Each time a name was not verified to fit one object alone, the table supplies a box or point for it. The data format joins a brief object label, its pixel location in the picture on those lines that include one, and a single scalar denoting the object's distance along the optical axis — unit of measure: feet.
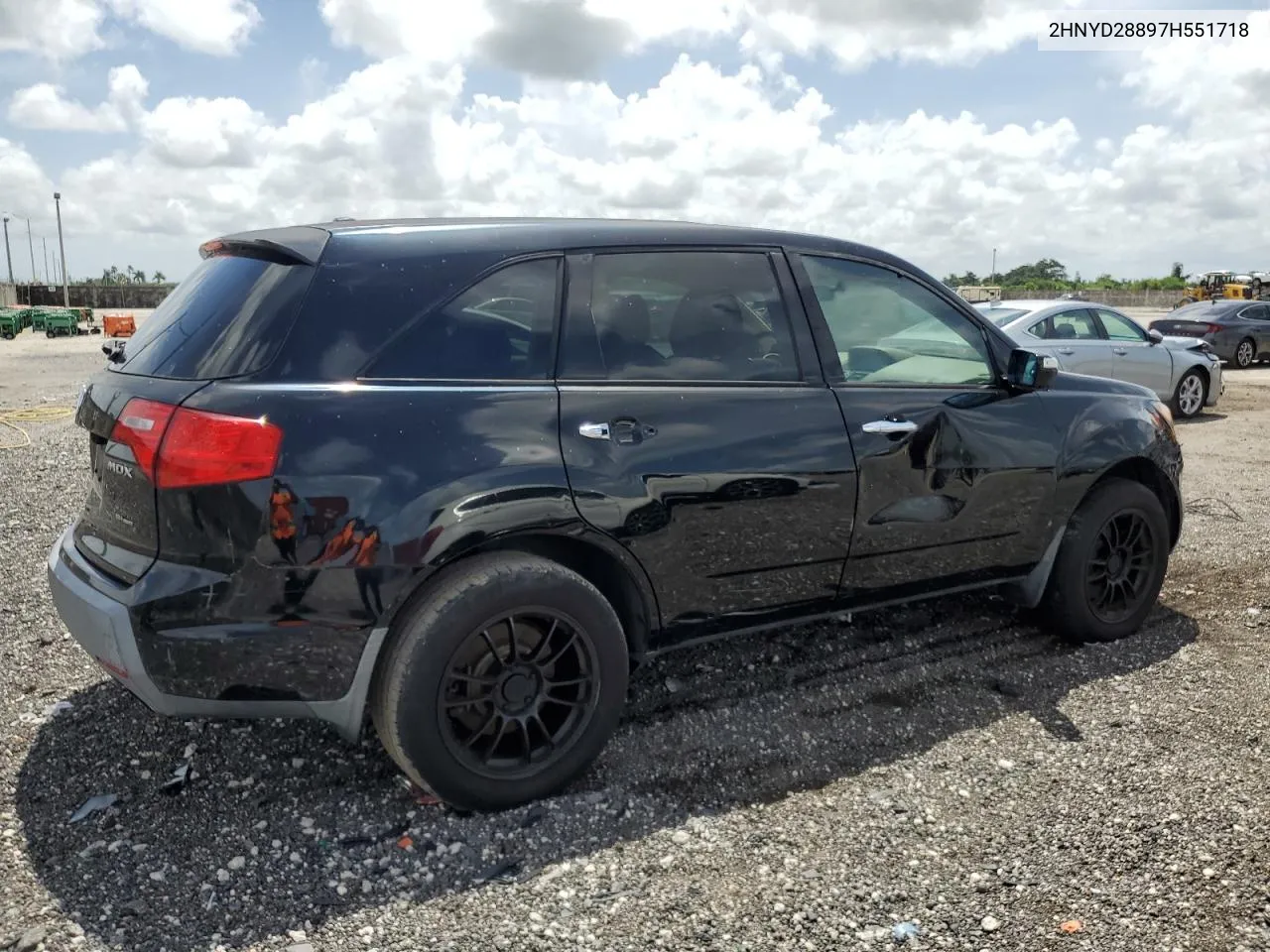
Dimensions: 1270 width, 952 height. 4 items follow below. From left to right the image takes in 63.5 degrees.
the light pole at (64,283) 185.06
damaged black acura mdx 9.29
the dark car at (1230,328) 65.57
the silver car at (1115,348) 36.27
